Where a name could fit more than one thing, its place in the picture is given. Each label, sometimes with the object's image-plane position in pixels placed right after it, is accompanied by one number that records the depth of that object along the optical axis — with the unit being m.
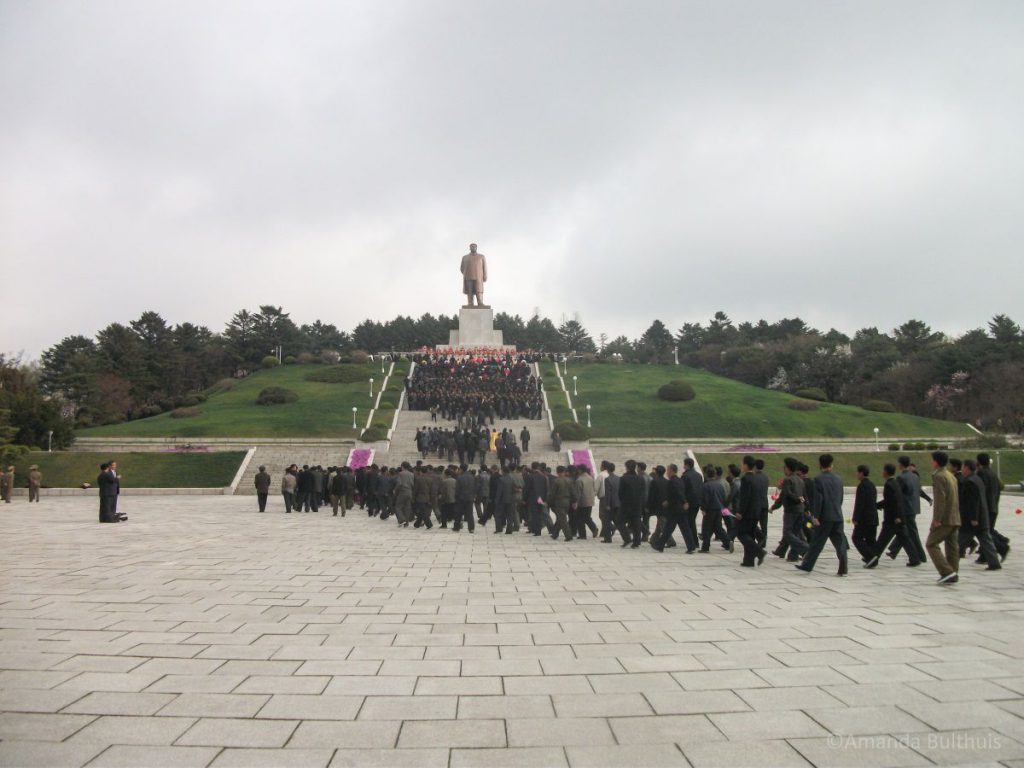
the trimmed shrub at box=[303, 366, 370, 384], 51.50
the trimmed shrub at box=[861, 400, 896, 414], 44.08
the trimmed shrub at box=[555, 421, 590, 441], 33.41
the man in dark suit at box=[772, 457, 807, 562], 10.58
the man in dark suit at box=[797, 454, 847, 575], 9.23
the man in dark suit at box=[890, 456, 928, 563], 9.92
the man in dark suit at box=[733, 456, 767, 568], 9.97
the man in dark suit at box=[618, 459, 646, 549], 12.40
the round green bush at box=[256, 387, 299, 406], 44.19
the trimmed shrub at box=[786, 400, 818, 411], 42.31
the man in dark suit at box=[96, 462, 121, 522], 15.87
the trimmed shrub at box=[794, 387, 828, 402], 47.47
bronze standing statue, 52.12
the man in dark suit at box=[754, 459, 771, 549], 10.12
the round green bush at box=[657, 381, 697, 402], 43.41
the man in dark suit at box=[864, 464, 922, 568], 9.95
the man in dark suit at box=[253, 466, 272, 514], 19.45
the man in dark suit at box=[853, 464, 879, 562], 10.10
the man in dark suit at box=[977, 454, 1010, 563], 10.09
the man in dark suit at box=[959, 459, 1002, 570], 9.23
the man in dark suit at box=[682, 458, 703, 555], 11.73
